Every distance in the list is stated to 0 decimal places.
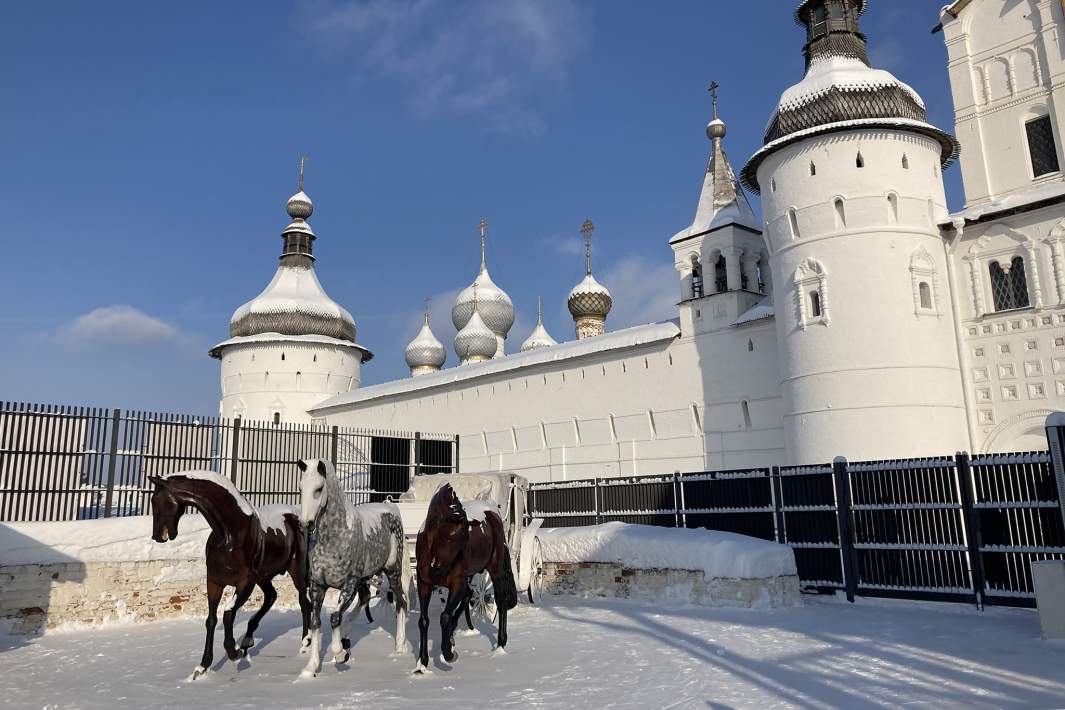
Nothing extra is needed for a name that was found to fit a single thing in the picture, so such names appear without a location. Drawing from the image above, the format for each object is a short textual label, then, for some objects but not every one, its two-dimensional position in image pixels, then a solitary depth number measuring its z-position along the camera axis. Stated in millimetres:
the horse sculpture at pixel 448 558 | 5742
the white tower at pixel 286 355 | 30219
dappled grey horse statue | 5500
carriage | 8586
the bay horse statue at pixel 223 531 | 5734
